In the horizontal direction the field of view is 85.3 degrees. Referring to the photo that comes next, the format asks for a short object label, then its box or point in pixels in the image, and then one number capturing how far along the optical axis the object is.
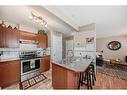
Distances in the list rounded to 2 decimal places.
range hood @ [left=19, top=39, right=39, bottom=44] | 2.47
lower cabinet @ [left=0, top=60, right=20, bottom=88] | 1.83
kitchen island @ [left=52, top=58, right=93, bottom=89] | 1.45
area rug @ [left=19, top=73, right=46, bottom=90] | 2.03
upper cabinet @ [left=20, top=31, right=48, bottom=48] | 2.53
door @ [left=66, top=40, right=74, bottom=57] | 4.52
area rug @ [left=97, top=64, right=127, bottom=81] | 2.88
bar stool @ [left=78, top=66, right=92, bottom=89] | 1.74
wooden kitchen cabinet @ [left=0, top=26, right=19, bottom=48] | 1.94
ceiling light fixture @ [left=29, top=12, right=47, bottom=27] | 1.94
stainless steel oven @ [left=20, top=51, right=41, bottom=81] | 2.32
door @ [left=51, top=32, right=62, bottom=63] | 3.78
